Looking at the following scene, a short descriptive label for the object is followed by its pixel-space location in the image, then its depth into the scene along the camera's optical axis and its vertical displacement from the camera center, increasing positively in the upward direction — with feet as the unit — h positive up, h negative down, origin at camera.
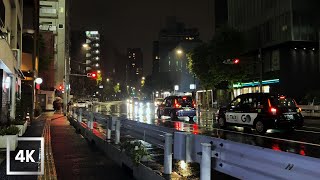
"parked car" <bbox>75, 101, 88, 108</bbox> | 209.25 +0.61
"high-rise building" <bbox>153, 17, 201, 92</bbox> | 305.94 +44.81
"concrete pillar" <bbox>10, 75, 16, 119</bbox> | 74.50 +2.35
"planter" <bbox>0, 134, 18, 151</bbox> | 39.87 -3.87
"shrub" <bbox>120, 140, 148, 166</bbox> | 26.21 -3.33
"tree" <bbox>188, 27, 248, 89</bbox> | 153.48 +19.33
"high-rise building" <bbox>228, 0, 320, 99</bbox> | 142.10 +22.90
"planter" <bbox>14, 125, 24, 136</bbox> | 56.53 -3.76
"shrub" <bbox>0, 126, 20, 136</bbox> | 41.52 -2.87
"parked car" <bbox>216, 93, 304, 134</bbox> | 56.70 -1.37
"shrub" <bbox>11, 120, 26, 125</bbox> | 57.19 -2.67
